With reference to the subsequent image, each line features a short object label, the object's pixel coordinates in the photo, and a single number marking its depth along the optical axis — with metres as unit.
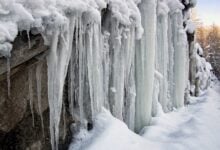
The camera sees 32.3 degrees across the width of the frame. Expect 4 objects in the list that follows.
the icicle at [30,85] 4.08
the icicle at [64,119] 4.69
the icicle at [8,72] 3.45
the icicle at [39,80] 4.16
